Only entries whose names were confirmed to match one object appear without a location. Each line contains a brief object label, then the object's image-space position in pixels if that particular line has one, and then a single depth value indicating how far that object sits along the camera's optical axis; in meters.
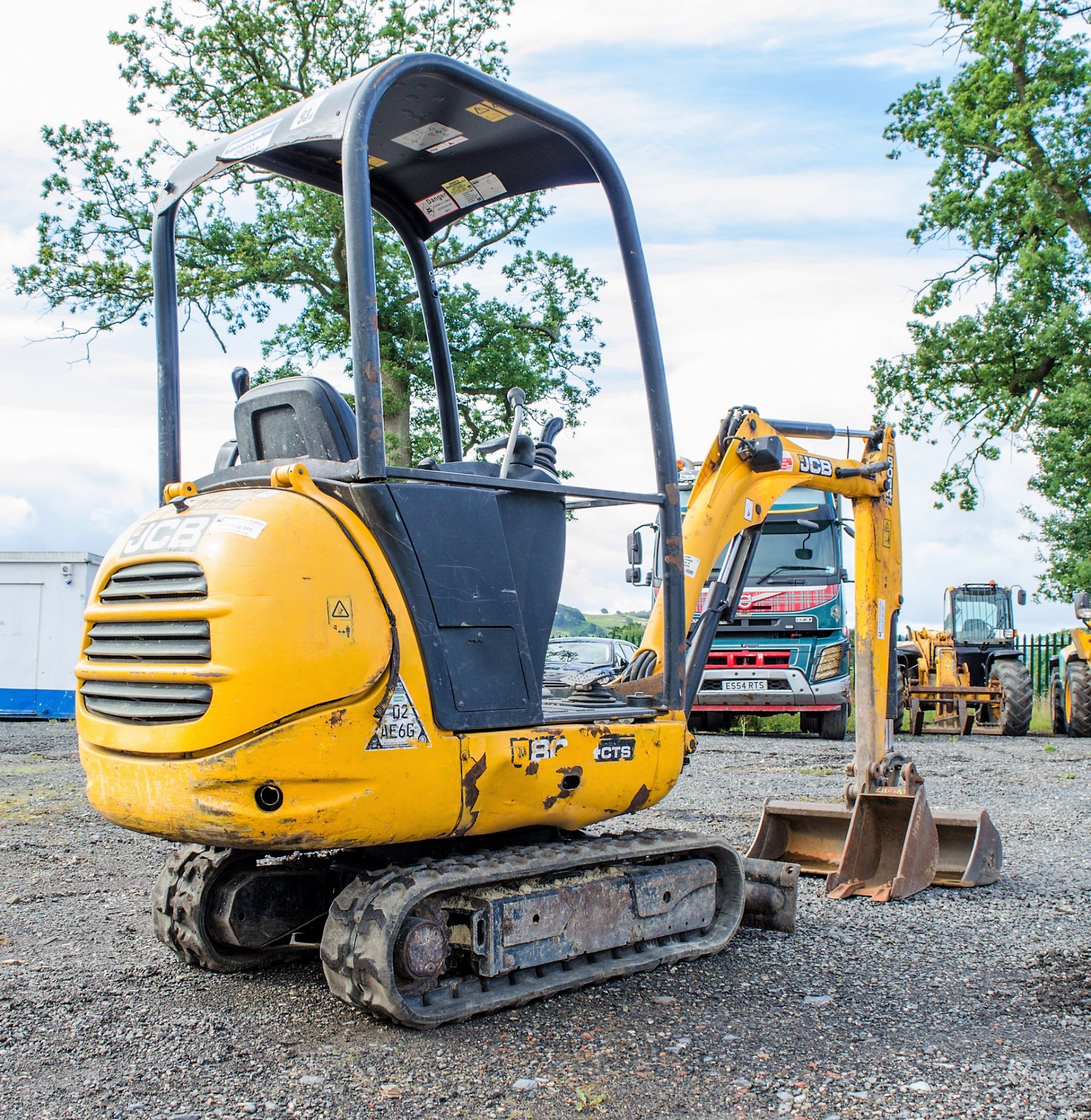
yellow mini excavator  3.53
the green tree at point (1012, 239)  20.67
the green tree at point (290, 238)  19.75
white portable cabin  18.33
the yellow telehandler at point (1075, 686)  16.89
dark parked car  15.03
